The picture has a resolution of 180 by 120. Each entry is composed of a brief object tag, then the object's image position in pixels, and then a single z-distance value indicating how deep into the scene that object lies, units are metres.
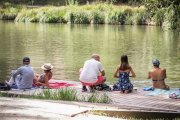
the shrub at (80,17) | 52.53
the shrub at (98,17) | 52.14
